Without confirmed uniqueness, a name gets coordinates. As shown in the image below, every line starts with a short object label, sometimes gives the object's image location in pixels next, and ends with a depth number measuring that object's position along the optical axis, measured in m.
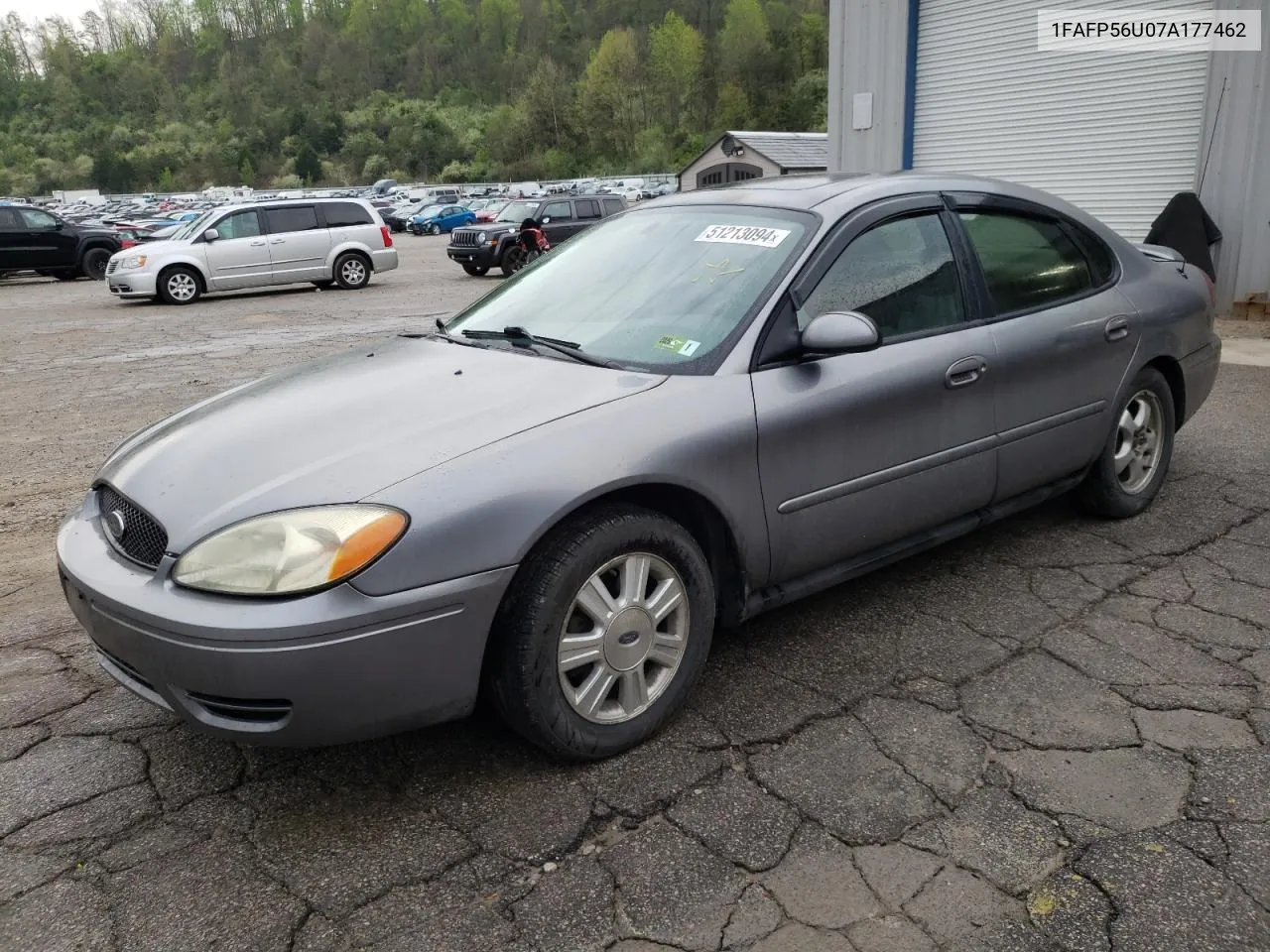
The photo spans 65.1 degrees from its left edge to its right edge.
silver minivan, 16.64
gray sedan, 2.33
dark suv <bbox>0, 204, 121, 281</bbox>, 21.00
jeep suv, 20.84
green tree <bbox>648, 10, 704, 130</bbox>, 120.09
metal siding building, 9.94
